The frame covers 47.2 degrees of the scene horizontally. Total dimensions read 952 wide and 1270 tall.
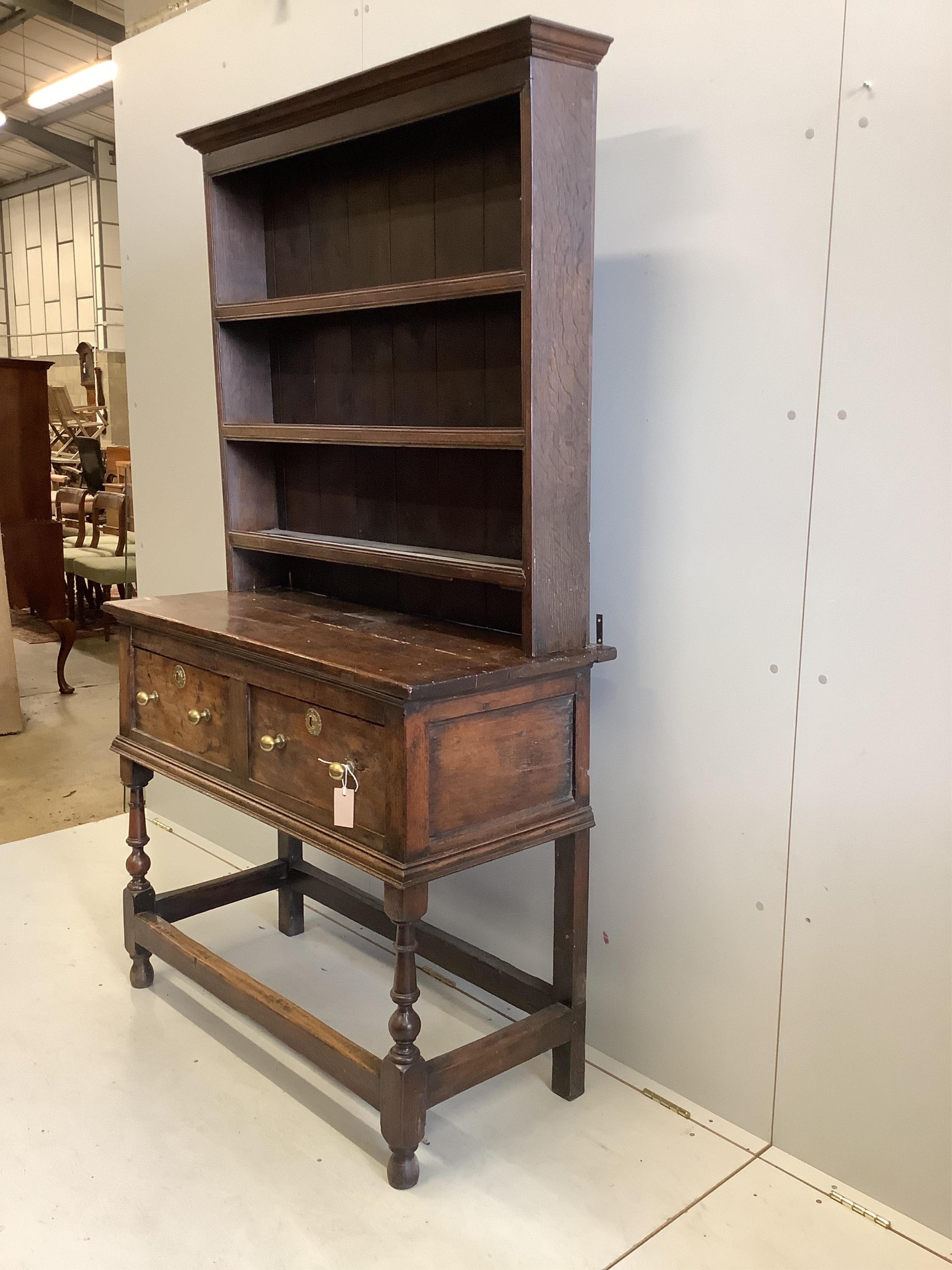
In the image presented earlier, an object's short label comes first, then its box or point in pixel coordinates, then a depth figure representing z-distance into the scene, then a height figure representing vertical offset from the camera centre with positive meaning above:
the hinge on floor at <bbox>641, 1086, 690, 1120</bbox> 2.07 -1.25
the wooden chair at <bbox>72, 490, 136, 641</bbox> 6.16 -0.69
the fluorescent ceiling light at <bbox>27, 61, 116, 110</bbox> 9.01 +3.03
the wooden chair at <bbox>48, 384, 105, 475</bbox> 11.42 +0.15
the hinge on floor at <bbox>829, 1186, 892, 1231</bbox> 1.76 -1.24
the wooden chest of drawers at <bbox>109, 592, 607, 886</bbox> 1.74 -0.50
